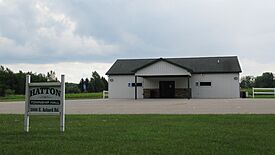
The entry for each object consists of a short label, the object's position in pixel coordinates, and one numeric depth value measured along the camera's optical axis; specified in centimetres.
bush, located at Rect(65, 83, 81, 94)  8084
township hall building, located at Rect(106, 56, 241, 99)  3791
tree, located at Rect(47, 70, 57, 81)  10345
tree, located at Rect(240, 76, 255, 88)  9688
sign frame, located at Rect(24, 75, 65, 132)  915
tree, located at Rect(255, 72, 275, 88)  8284
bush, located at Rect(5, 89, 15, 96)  6672
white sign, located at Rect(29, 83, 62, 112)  923
